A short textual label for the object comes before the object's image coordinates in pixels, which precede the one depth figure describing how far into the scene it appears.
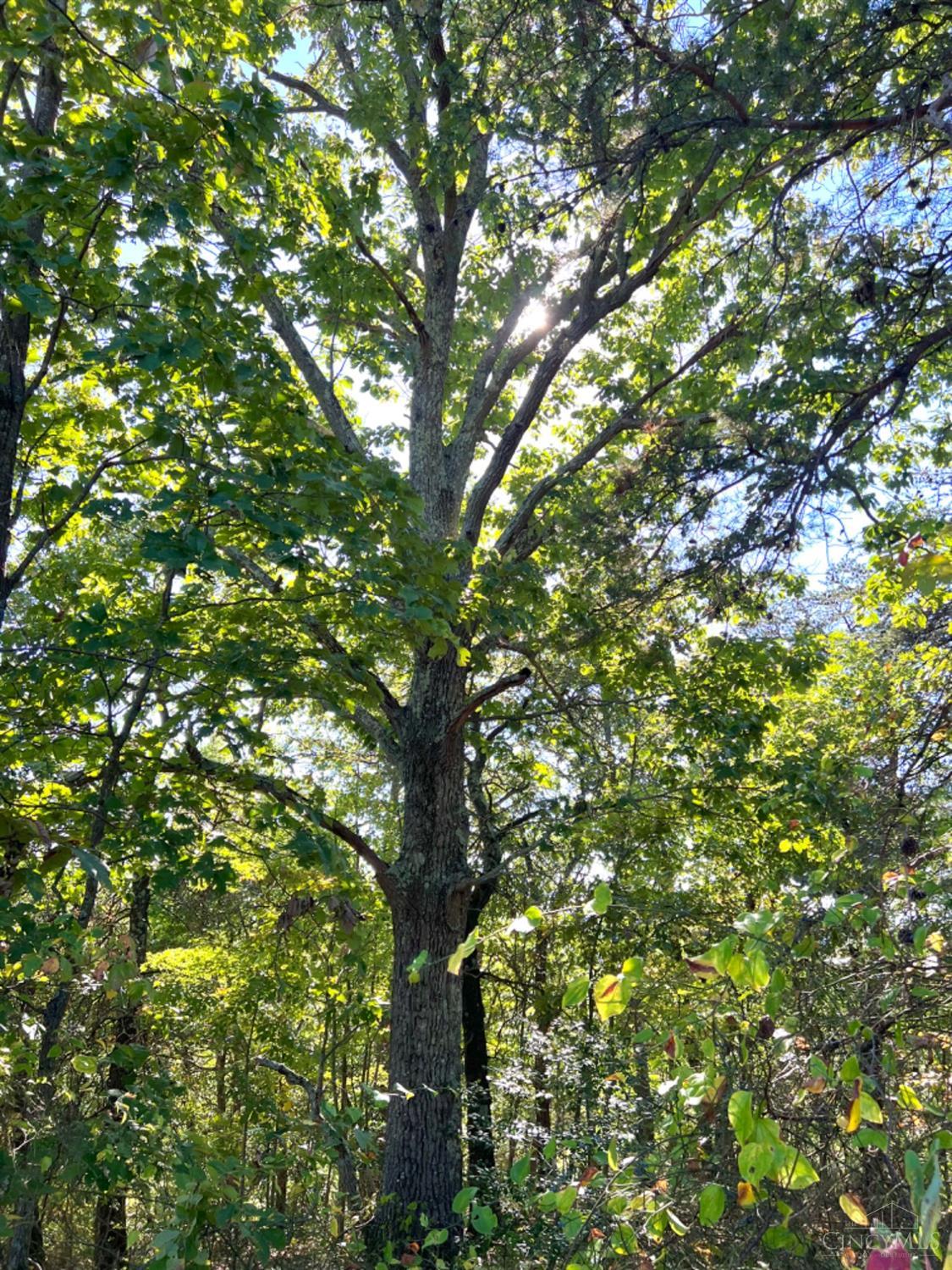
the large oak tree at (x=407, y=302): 3.83
